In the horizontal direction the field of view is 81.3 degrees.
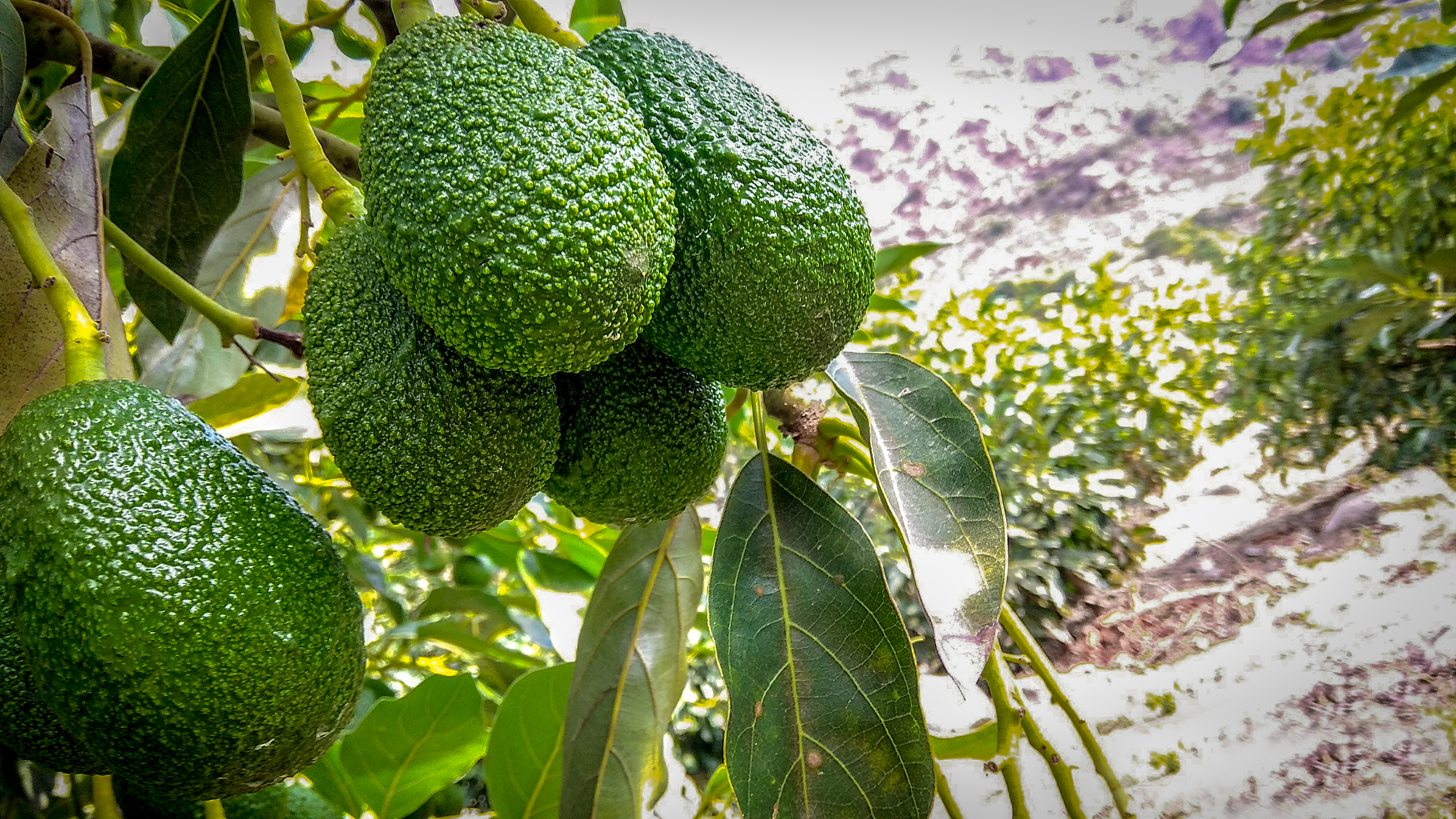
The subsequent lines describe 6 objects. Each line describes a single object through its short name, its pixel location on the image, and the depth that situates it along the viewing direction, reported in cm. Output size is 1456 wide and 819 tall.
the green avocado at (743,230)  38
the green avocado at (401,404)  37
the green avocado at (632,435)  44
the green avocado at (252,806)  53
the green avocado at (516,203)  32
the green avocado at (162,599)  32
